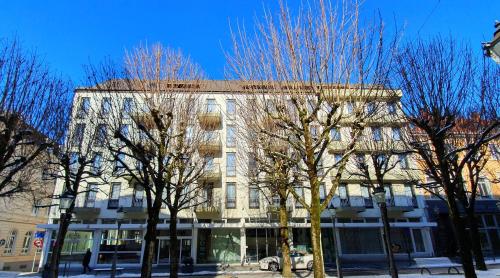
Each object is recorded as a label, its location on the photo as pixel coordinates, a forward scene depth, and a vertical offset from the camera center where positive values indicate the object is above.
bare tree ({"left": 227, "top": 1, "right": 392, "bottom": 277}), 8.41 +4.16
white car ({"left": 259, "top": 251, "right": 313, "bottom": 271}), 20.36 -0.99
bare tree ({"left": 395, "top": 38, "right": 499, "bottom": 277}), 10.64 +4.94
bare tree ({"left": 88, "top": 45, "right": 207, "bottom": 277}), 11.65 +5.35
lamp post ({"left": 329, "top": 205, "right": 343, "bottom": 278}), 14.53 -0.55
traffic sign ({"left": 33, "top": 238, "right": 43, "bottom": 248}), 22.58 +0.65
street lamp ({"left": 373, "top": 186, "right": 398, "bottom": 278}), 11.40 +1.07
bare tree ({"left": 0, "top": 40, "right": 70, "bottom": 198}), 12.03 +5.23
